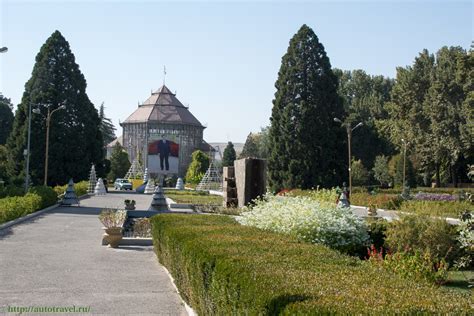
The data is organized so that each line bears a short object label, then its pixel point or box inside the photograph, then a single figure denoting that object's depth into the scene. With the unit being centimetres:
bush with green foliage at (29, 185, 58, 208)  3125
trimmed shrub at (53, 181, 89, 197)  4075
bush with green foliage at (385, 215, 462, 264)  1351
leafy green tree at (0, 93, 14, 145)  8431
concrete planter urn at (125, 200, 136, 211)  2837
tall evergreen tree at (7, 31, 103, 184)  5200
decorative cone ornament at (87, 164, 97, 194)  5440
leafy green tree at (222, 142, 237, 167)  9662
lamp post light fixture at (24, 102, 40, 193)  3466
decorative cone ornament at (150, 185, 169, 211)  2830
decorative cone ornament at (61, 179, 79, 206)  3519
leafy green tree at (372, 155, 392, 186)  6862
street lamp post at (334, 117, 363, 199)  4051
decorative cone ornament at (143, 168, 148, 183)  7390
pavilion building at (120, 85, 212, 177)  10588
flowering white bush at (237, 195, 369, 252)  1206
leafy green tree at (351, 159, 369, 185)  6322
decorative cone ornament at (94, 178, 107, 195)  5232
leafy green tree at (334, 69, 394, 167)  7775
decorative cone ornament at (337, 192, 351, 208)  2903
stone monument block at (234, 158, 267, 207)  2644
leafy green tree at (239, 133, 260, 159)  11044
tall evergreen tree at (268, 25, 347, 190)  4872
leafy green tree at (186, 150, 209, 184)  9031
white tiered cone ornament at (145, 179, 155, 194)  6156
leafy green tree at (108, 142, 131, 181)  8604
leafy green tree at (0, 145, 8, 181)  5538
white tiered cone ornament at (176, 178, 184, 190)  6969
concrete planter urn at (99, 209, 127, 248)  1727
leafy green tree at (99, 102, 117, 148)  12148
